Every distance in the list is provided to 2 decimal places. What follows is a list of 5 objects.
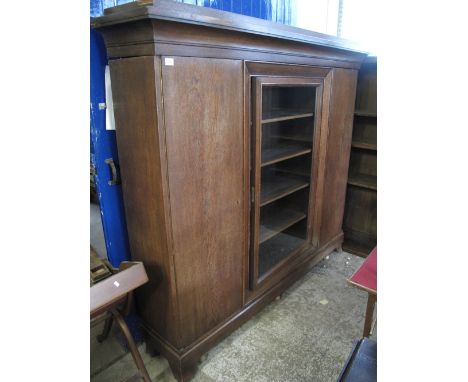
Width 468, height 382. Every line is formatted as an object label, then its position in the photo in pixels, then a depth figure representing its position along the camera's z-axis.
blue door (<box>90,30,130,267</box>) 1.29
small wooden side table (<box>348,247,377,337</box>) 1.25
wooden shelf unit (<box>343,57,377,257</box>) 2.45
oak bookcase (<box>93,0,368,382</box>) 1.12
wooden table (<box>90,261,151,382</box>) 1.10
